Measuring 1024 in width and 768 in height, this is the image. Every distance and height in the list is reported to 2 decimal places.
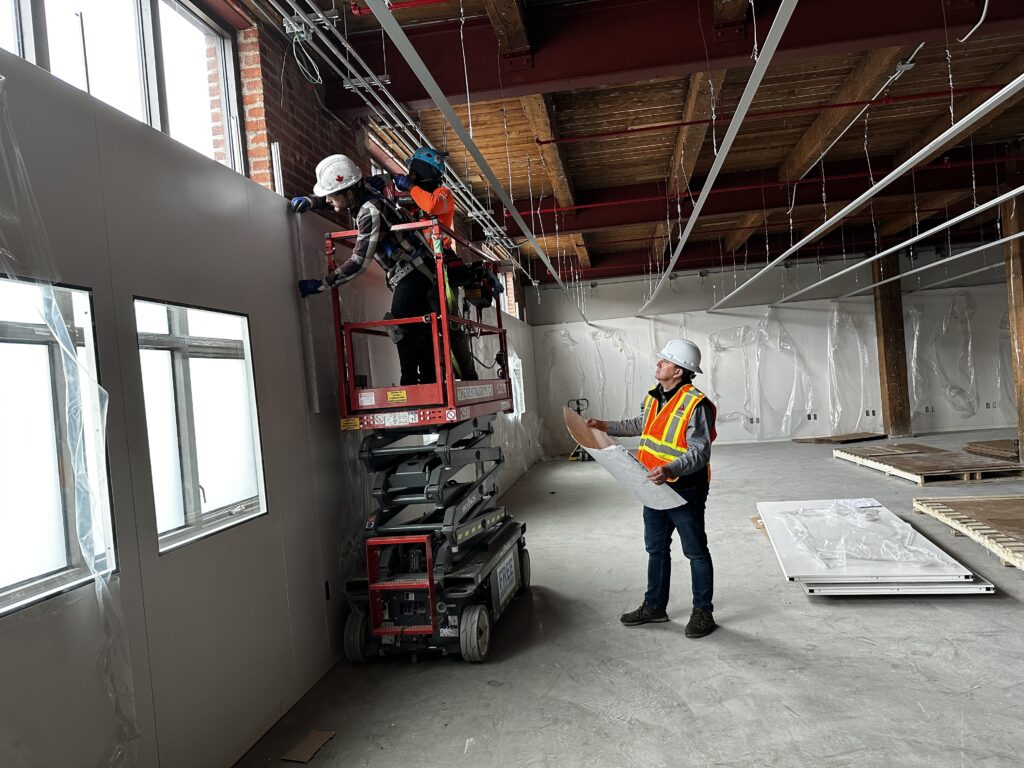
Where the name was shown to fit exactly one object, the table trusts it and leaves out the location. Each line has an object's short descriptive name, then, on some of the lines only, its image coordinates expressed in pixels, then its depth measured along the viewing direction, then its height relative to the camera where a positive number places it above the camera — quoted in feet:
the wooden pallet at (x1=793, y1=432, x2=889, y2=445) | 42.96 -5.87
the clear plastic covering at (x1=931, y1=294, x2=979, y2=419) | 46.16 -1.30
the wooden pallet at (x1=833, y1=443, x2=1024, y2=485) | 26.76 -5.24
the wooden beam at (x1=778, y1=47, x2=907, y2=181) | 18.20 +7.23
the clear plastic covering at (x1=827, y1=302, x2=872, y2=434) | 47.06 -1.70
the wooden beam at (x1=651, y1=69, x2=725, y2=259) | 18.33 +7.01
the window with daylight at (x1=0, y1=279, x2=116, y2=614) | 7.04 -0.52
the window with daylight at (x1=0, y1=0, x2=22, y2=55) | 9.14 +5.11
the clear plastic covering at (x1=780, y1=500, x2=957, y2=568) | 16.19 -5.01
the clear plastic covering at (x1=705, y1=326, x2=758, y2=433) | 48.03 -1.43
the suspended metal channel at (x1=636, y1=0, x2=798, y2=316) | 8.43 +4.15
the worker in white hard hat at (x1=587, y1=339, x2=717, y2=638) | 13.15 -1.90
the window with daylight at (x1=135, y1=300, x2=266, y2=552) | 9.71 -0.37
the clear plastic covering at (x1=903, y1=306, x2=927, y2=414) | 46.57 -1.41
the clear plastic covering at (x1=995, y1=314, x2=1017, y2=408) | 45.91 -2.72
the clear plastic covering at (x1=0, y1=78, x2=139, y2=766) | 6.92 -0.24
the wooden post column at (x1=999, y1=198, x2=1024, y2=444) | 29.25 +1.88
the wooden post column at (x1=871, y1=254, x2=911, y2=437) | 44.55 -1.18
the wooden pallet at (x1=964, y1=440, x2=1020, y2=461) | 30.17 -5.36
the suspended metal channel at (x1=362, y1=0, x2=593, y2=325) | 7.57 +4.07
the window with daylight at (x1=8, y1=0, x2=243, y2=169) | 9.93 +5.68
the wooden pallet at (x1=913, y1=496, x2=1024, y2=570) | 15.58 -4.81
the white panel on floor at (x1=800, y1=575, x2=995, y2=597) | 14.70 -5.33
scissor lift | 13.04 -2.82
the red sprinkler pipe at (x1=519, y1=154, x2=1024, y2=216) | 26.53 +6.73
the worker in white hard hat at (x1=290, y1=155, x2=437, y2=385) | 12.96 +2.52
